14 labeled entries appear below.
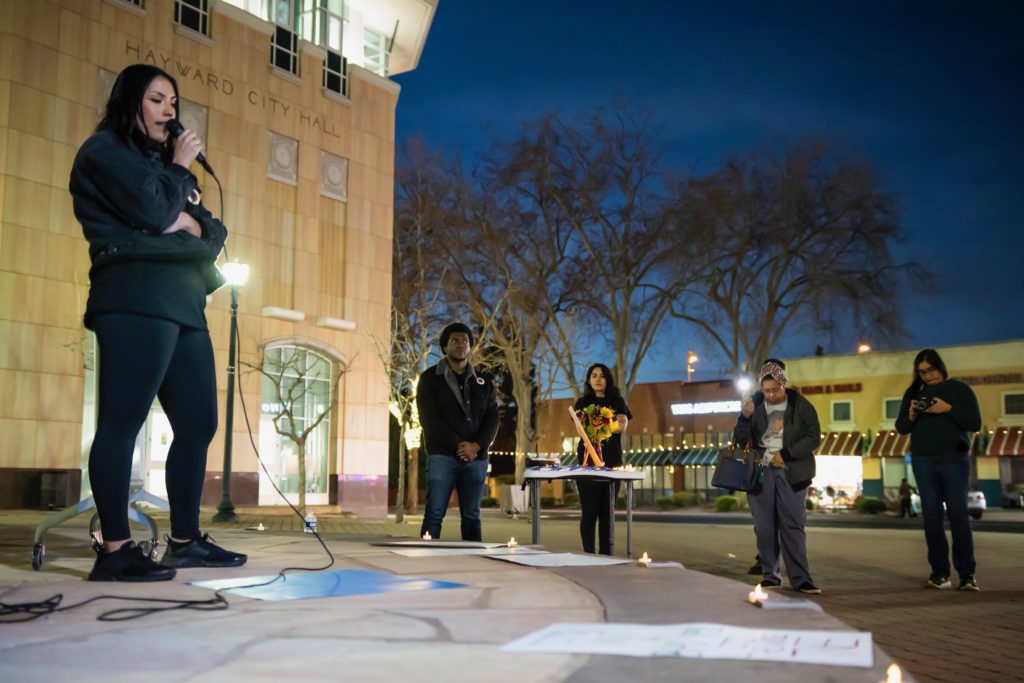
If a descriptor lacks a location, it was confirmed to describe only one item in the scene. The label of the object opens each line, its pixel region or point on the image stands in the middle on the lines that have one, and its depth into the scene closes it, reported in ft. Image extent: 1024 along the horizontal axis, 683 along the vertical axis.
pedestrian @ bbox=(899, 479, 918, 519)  101.86
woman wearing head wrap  24.41
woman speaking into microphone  12.88
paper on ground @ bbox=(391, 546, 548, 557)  17.75
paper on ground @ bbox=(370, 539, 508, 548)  19.56
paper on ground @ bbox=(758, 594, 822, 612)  10.74
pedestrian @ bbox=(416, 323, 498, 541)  24.48
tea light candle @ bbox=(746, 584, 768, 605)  11.08
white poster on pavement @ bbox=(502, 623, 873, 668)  8.03
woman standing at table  28.78
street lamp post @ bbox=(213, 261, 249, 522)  60.39
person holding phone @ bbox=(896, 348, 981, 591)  26.13
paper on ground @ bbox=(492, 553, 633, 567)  15.74
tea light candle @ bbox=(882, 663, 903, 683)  7.25
